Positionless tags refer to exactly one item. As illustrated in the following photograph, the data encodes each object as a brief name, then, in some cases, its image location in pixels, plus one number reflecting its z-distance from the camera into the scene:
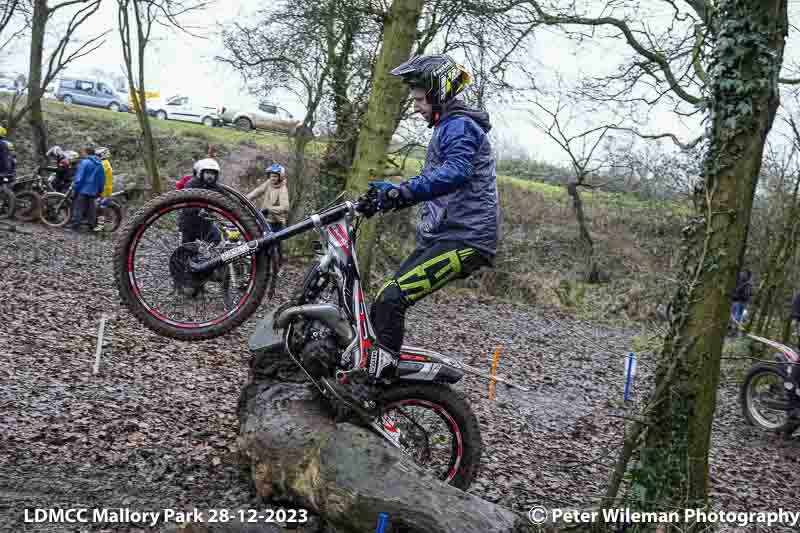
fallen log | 3.60
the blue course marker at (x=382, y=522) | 3.51
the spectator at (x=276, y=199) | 14.41
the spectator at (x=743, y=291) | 18.33
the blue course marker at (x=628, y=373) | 8.60
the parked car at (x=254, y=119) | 30.96
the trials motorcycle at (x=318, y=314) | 4.38
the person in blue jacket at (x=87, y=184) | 17.19
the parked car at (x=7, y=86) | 29.33
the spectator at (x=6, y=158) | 16.97
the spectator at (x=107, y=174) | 17.87
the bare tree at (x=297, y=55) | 15.73
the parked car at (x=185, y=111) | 33.53
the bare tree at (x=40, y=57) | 20.41
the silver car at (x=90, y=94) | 33.12
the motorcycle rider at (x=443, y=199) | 4.25
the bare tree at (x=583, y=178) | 22.06
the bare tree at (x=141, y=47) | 19.56
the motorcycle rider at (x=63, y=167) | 18.33
